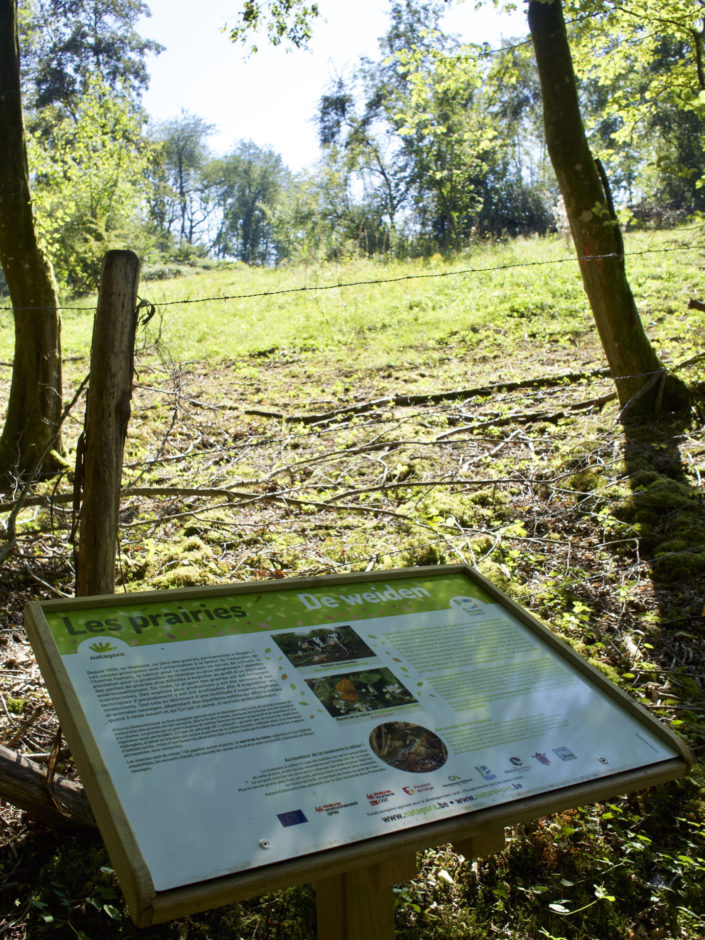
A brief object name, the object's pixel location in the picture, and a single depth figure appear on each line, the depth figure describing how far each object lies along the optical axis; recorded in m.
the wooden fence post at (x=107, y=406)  3.02
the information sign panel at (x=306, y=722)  1.45
